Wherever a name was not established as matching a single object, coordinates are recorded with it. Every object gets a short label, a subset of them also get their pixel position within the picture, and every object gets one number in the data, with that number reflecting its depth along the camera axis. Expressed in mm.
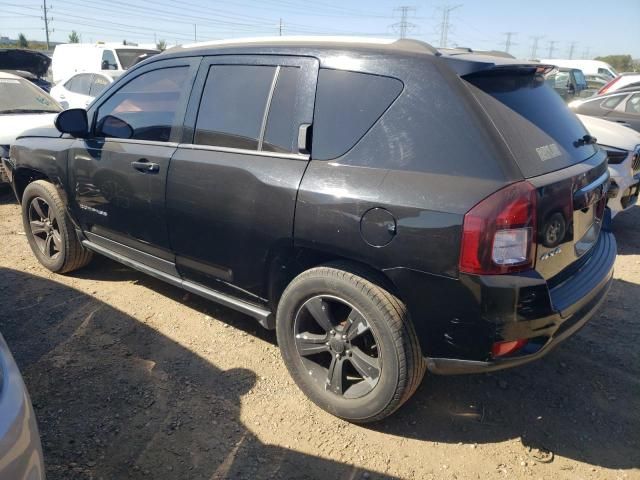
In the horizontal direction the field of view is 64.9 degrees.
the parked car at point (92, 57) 13859
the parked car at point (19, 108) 6457
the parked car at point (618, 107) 7144
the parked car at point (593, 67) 22609
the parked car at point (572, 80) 15758
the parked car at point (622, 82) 7957
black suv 2178
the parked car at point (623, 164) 5071
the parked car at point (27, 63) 13172
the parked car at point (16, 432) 1489
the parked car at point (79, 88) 10651
